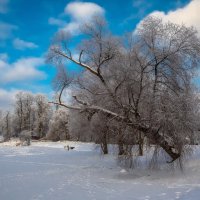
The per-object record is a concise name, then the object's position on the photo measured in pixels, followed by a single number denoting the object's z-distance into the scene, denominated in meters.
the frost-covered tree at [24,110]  82.94
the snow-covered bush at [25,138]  58.44
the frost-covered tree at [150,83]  15.88
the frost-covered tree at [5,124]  101.41
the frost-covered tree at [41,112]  84.00
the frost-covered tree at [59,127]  73.81
